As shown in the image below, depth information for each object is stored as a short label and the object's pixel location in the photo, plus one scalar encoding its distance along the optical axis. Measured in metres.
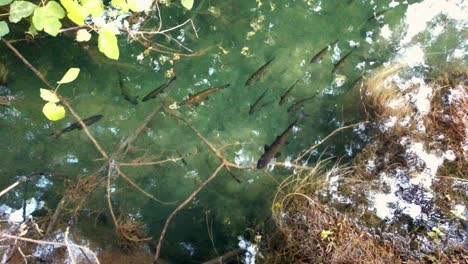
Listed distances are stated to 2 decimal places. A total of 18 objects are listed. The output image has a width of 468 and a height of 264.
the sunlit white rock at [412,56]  4.81
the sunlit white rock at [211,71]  4.56
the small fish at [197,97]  4.31
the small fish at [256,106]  4.43
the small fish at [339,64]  4.70
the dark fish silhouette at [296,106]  4.47
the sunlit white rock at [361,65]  4.80
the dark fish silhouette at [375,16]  5.07
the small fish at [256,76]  4.47
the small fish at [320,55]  4.66
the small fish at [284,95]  4.50
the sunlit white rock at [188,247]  3.84
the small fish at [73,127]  4.00
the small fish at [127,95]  4.25
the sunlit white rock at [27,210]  3.68
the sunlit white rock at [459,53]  4.85
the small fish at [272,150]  4.20
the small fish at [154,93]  4.29
